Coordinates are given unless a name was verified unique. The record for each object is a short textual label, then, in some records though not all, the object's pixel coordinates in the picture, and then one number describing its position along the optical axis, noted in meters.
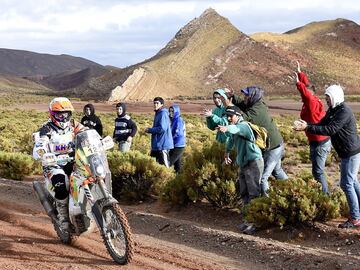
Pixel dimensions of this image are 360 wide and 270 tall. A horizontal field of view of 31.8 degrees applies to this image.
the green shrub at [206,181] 9.76
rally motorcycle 6.86
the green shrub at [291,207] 8.38
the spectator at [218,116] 9.60
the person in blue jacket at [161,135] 12.34
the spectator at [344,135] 8.08
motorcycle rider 7.60
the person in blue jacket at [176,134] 12.98
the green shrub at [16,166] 14.80
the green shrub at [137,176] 11.43
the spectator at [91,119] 12.79
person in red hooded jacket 9.49
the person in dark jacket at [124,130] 13.05
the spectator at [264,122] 8.85
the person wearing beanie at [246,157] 8.45
